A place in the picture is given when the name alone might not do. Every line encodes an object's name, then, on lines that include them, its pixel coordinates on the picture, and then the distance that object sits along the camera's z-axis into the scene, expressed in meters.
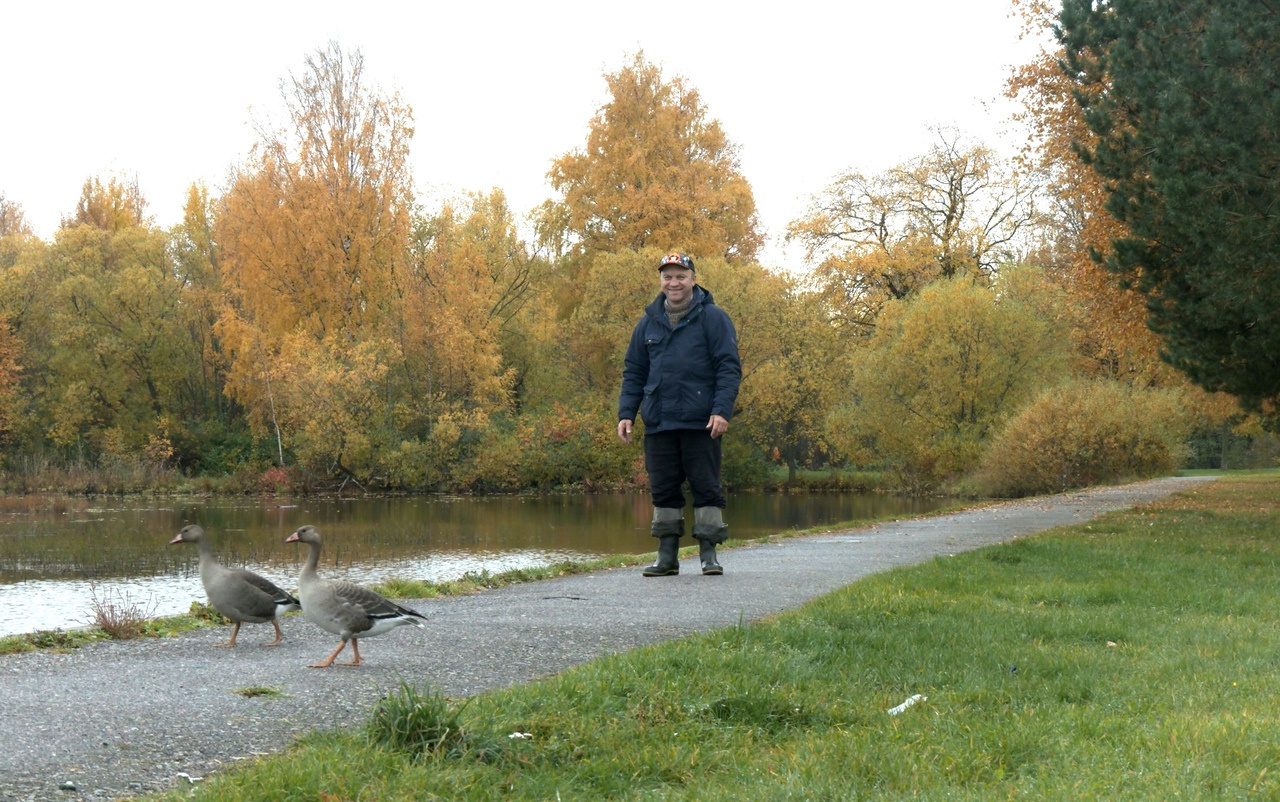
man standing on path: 10.17
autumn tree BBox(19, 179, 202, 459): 47.78
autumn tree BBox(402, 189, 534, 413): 44.41
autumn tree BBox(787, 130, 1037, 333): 49.31
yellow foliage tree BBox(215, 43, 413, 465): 45.00
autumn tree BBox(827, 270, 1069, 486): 41.28
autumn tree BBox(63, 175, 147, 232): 60.16
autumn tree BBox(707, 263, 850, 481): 45.06
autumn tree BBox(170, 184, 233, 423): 50.84
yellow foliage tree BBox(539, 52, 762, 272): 48.69
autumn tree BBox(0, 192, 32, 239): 65.50
